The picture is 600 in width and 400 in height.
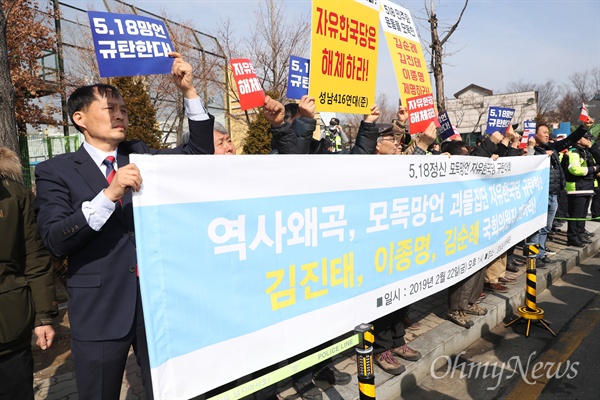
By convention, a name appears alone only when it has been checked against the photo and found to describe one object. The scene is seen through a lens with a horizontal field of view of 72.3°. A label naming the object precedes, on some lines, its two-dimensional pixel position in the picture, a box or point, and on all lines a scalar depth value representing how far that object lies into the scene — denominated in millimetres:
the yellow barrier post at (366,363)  2133
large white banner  1670
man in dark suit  1837
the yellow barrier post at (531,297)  4266
